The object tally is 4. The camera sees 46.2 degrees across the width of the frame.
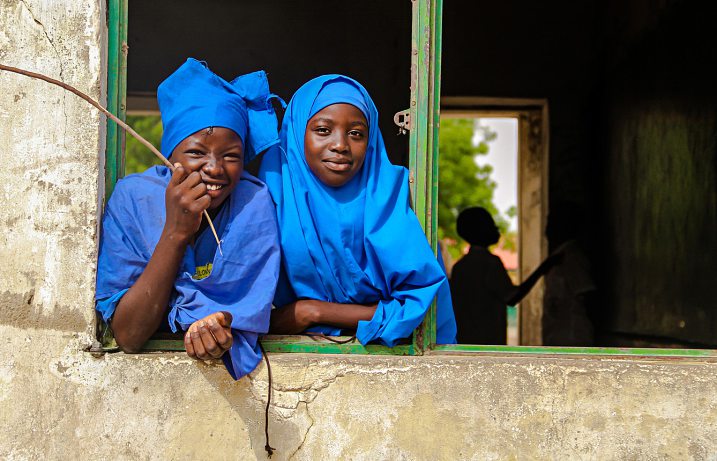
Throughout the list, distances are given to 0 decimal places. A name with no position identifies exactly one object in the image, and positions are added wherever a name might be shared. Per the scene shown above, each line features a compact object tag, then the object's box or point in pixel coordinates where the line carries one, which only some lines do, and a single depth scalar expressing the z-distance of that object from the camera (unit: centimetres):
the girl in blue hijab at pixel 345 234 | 269
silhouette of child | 584
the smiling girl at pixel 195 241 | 247
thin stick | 232
